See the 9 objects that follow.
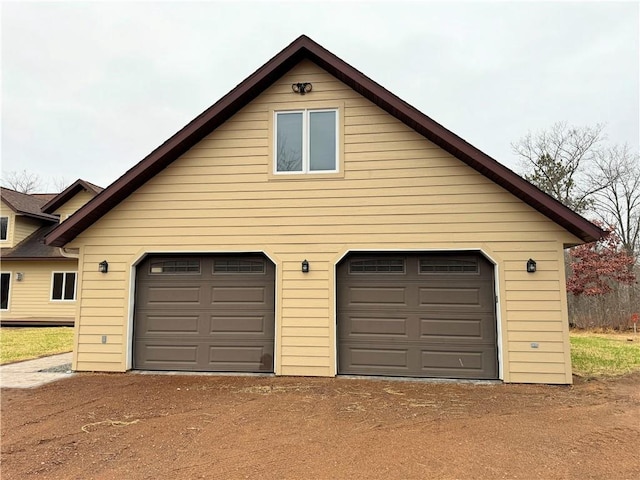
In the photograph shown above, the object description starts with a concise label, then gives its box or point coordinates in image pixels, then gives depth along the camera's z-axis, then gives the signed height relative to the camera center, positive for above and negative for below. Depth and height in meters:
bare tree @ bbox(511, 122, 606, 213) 22.02 +7.38
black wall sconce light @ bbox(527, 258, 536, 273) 6.77 +0.38
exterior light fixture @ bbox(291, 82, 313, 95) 7.67 +3.82
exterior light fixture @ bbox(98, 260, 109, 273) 7.67 +0.36
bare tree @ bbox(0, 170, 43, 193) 35.59 +9.33
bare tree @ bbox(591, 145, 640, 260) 21.39 +5.20
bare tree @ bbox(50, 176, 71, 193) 37.36 +9.76
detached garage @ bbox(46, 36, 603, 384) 6.88 +0.73
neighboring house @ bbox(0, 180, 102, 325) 16.70 +0.46
